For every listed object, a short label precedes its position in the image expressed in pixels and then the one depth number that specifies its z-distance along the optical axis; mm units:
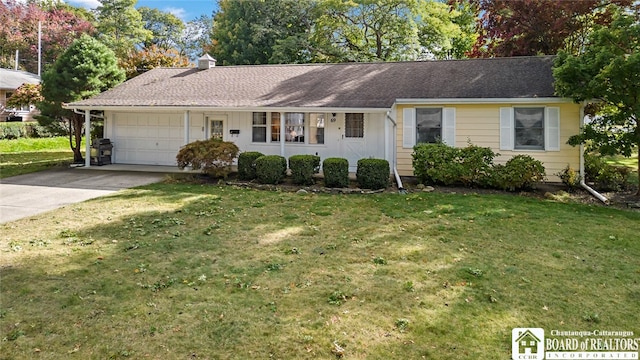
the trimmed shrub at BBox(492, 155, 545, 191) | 10148
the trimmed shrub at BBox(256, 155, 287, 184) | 11008
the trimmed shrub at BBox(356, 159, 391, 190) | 10406
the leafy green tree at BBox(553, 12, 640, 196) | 8602
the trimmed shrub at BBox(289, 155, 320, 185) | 10945
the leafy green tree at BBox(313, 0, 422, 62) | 23078
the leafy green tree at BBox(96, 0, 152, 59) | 38156
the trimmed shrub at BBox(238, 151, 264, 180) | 11555
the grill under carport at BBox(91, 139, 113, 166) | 14320
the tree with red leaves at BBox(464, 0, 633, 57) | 13233
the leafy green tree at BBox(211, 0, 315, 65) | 26266
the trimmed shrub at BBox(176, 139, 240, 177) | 11500
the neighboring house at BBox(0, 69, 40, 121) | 27161
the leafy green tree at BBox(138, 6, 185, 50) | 44719
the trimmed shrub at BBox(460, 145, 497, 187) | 10570
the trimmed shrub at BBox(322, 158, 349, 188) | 10602
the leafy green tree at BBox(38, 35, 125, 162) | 14570
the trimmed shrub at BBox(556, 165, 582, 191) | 10664
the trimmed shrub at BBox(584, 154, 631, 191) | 10688
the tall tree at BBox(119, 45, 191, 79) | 20719
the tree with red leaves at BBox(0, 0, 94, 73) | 38219
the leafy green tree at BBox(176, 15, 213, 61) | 43281
